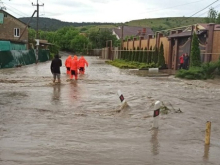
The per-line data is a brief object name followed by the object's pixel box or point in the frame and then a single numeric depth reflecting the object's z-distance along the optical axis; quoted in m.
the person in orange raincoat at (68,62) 21.38
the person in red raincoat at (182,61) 26.59
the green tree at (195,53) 22.45
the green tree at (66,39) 106.31
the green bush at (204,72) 20.75
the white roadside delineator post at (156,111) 7.45
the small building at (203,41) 23.50
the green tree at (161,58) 31.70
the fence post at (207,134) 6.32
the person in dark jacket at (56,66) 17.11
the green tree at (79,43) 101.12
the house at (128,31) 101.50
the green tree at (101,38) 86.75
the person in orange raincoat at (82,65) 23.21
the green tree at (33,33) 108.54
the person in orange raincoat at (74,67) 19.41
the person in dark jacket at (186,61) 25.95
